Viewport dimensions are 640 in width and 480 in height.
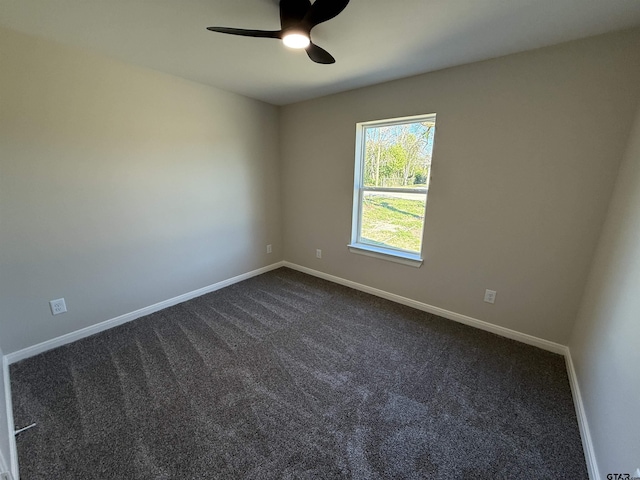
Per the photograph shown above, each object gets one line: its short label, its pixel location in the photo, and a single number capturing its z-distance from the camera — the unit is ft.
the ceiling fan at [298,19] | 3.90
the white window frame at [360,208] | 8.46
